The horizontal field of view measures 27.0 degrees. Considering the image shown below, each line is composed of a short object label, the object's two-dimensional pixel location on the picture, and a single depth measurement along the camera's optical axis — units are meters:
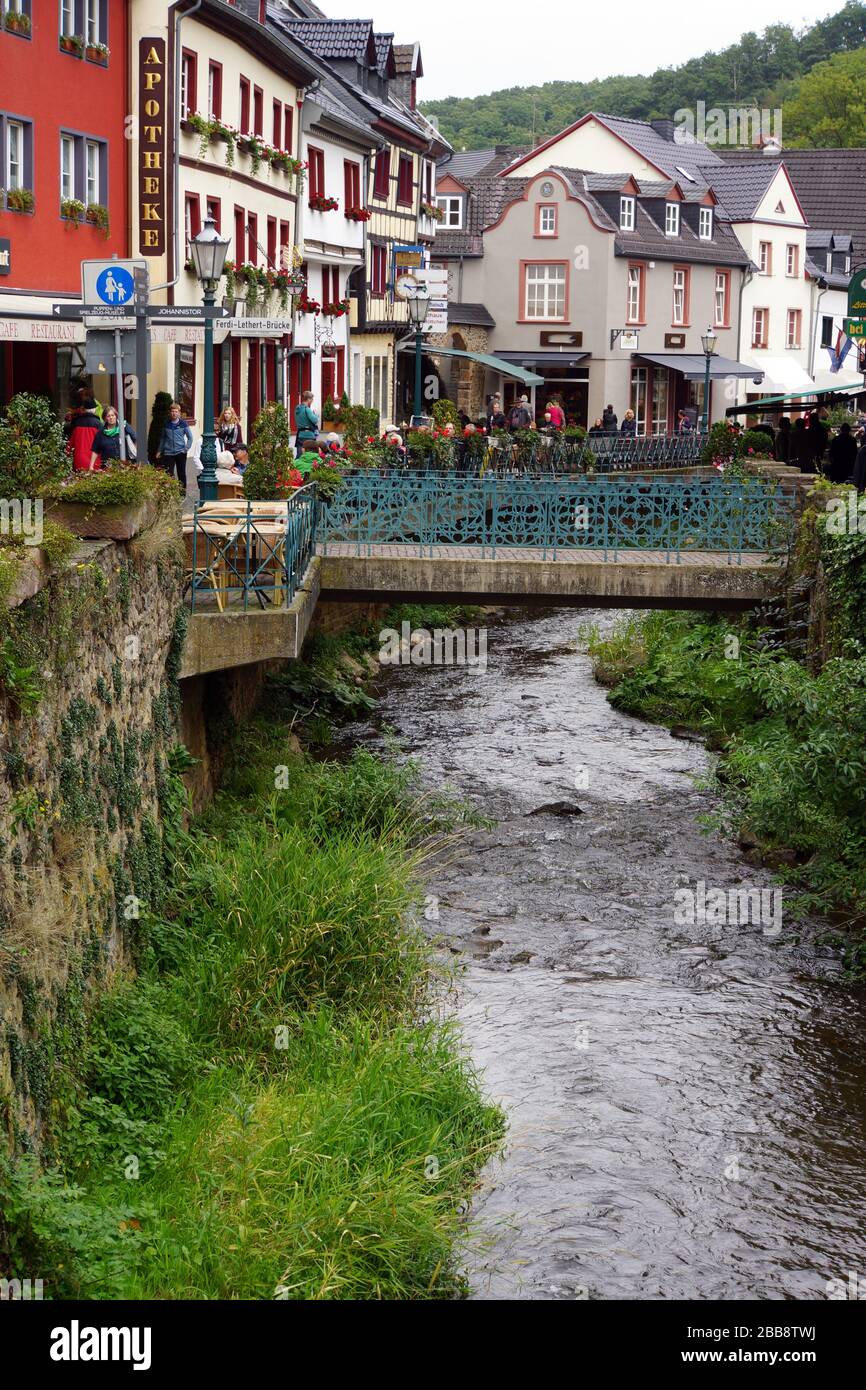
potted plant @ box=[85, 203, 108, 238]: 24.81
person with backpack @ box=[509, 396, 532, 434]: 37.25
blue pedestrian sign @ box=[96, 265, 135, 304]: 14.22
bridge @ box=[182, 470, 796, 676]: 20.33
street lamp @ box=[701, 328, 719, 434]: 43.61
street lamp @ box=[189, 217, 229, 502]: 16.58
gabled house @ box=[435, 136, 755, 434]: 52.00
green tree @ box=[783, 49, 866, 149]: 83.00
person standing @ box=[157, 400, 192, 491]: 20.77
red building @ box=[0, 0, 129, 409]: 22.34
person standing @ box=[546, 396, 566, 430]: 39.84
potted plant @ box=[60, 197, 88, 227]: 24.03
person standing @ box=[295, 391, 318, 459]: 26.20
